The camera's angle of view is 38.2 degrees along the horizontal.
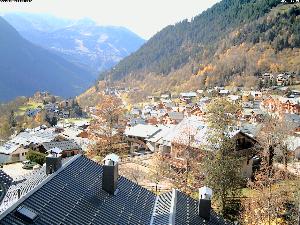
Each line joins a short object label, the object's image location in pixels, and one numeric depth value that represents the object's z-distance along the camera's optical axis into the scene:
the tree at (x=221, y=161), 28.00
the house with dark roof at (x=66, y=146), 61.97
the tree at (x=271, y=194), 26.64
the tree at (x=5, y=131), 103.10
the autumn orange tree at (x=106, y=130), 45.06
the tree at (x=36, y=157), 50.58
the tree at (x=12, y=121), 117.89
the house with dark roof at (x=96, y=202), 13.62
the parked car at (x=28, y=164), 48.50
